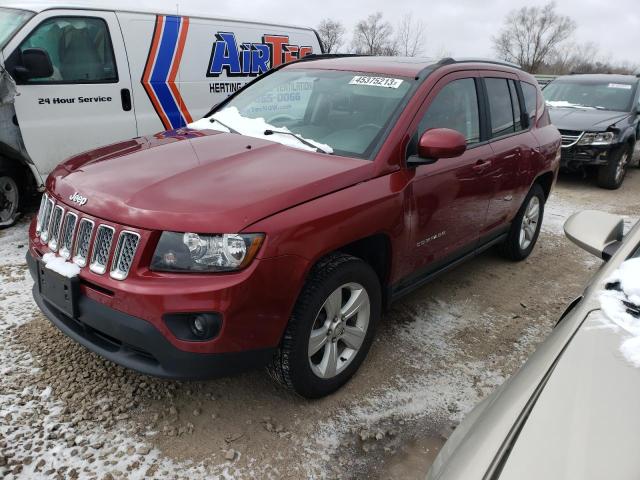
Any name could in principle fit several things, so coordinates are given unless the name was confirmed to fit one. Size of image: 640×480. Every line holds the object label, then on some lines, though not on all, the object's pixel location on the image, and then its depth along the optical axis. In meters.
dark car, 8.09
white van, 4.62
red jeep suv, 2.14
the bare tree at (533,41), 62.62
